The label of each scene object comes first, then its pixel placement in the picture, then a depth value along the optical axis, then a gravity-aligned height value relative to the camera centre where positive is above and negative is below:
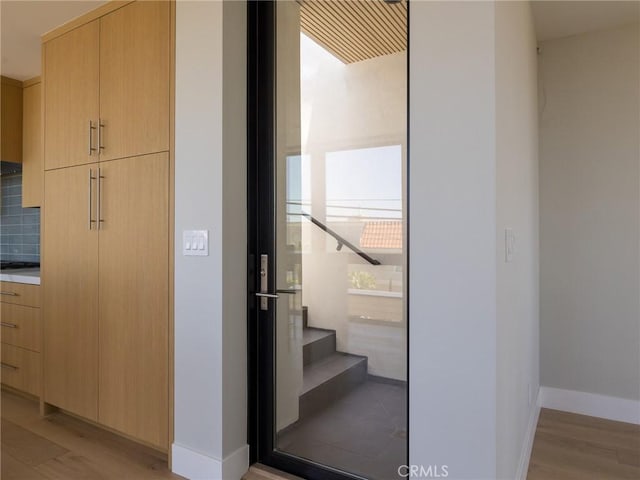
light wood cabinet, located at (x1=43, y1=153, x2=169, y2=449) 2.20 -0.30
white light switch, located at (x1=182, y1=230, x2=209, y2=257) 2.00 +0.00
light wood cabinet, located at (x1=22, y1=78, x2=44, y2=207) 3.56 +0.86
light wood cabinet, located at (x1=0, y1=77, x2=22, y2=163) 3.55 +1.07
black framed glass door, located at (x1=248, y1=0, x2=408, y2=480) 1.79 +0.02
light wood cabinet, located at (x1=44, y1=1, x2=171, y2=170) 2.22 +0.93
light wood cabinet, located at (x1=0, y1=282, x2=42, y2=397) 2.97 -0.71
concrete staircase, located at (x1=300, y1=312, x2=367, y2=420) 1.92 -0.62
